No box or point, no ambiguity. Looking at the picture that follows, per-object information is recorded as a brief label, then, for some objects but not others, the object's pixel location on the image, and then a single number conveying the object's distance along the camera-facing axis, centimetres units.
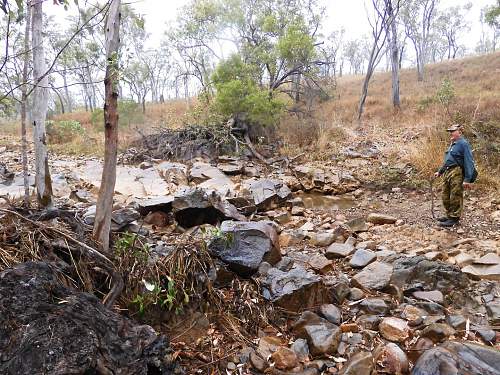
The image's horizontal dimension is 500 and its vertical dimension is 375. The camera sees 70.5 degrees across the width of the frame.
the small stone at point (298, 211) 629
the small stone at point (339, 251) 414
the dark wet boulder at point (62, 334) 145
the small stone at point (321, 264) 369
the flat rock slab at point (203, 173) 812
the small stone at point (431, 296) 304
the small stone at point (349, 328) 264
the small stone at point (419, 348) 233
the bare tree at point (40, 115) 414
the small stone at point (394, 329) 253
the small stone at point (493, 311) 274
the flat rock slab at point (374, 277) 327
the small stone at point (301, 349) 236
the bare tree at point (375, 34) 1375
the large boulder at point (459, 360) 193
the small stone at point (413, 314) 270
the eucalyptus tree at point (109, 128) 228
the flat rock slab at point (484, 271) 338
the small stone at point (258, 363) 224
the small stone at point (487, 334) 248
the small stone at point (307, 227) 529
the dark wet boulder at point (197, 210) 493
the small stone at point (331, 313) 274
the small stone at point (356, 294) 311
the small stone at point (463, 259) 368
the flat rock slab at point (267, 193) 642
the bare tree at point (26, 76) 494
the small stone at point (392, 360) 221
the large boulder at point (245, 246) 311
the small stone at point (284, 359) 226
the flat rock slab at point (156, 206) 512
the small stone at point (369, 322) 269
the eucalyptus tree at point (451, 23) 3266
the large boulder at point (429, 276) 327
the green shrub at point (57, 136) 1398
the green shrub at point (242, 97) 1052
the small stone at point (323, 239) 464
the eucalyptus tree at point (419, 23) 2420
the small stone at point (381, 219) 540
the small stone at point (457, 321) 264
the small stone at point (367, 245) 443
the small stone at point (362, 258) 379
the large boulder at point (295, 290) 283
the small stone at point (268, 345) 237
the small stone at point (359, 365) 215
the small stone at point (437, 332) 247
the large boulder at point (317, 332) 241
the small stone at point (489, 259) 358
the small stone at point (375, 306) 287
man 478
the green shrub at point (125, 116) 1468
